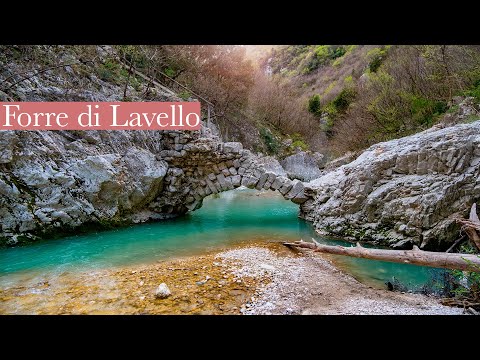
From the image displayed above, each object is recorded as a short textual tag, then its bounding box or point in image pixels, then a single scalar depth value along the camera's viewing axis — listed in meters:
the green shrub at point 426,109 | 10.38
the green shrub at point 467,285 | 3.20
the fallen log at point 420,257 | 3.24
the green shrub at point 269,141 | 18.84
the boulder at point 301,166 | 17.44
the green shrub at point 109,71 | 9.05
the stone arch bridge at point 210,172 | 8.77
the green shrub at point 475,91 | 8.31
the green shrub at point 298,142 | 19.48
